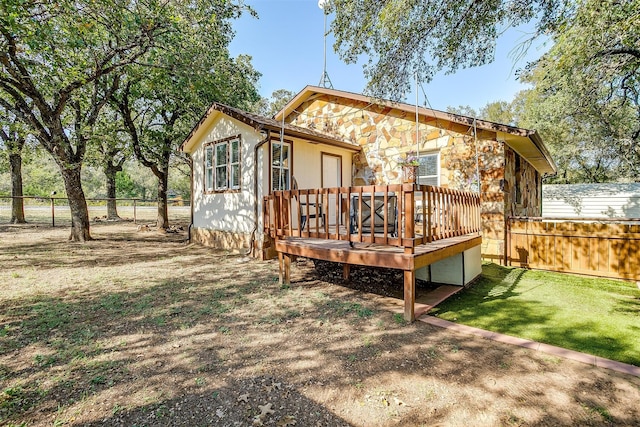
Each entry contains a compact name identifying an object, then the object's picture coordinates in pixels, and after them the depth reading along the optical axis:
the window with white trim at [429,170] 8.01
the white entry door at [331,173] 8.94
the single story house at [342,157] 7.20
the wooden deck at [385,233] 3.76
